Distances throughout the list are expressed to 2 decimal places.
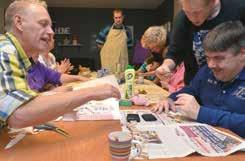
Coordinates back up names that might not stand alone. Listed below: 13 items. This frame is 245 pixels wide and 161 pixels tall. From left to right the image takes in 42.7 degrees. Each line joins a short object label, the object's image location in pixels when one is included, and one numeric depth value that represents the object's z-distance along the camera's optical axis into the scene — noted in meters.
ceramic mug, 0.75
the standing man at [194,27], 1.51
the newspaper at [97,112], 1.27
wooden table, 0.87
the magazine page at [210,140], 0.91
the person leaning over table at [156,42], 3.03
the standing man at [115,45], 3.74
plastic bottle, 1.69
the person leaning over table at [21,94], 0.90
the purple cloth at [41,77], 1.87
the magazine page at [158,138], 0.89
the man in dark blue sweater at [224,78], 1.22
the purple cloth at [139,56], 5.18
